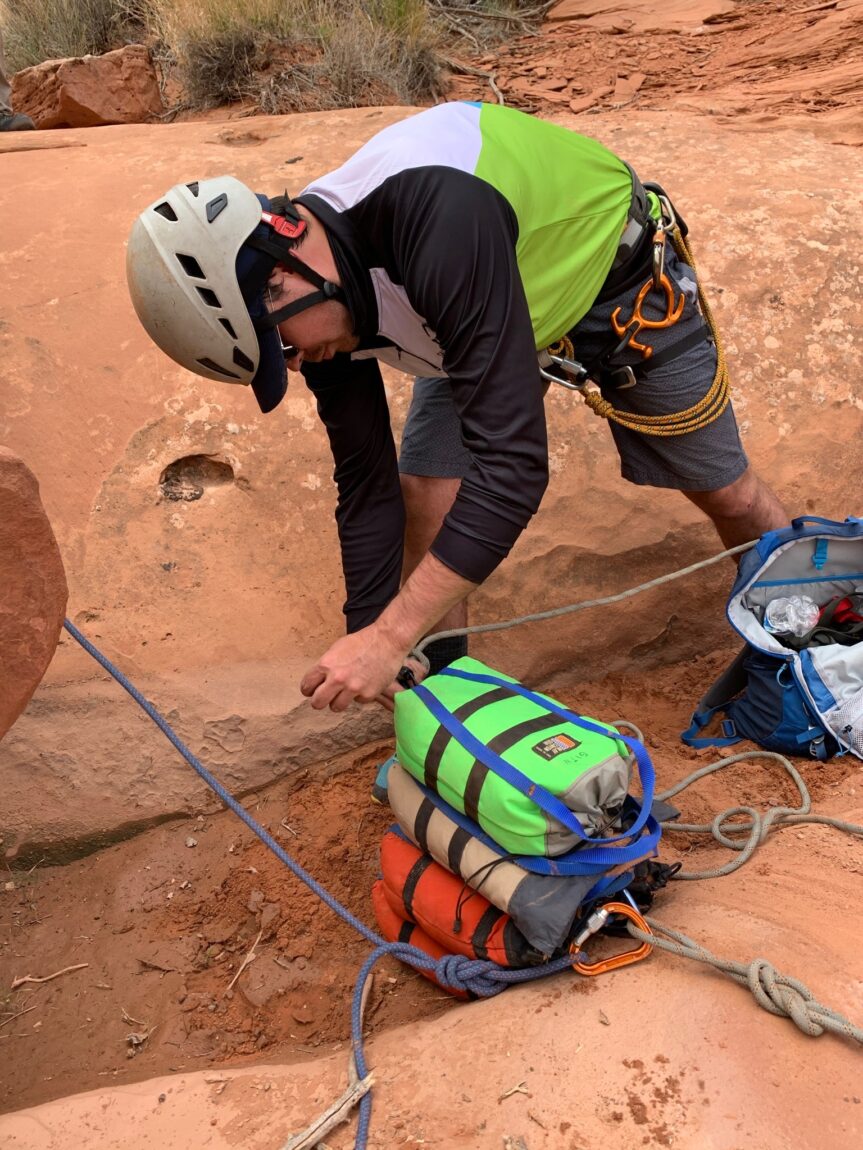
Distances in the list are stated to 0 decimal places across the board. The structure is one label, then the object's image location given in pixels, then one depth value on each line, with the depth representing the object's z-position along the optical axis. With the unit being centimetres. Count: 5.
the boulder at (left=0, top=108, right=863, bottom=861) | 263
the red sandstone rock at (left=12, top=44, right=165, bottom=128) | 561
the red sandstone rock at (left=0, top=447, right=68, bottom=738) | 159
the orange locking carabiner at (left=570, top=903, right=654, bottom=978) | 173
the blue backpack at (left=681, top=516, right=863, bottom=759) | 249
